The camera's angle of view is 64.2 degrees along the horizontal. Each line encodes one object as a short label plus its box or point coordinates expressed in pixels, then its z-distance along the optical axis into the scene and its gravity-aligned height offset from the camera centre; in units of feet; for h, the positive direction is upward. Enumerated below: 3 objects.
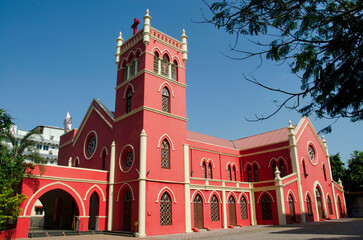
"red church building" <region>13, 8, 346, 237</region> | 62.03 +8.86
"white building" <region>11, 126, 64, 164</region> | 179.86 +40.06
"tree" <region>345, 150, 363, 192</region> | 121.29 +11.85
